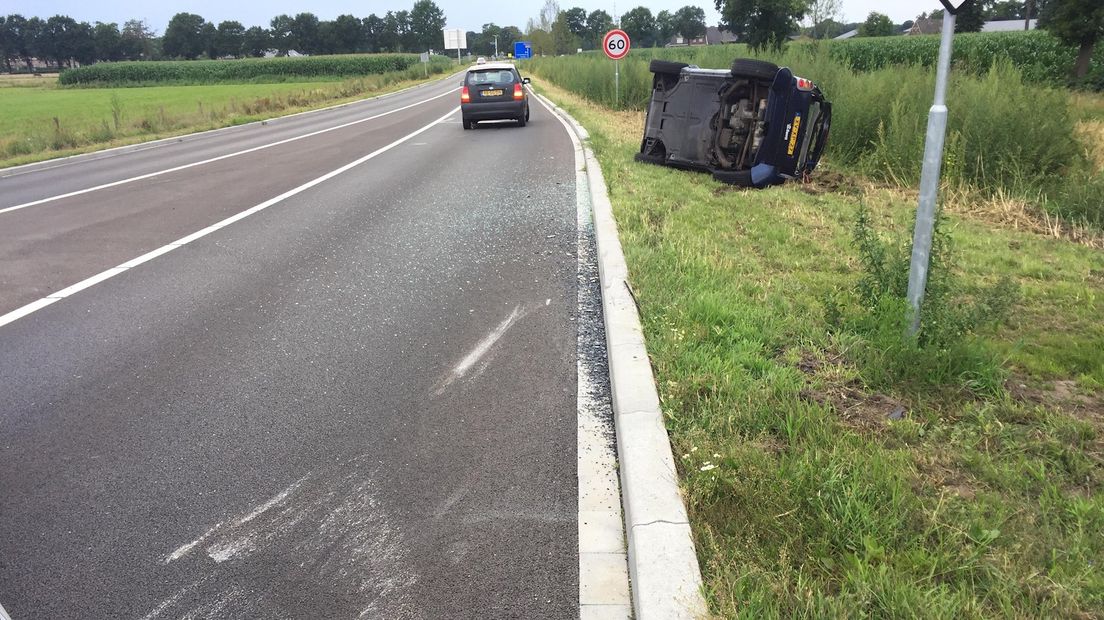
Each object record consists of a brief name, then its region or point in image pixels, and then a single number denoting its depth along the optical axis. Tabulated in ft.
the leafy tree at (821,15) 185.68
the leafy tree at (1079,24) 107.96
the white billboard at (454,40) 384.27
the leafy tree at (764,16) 184.34
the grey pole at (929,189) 11.66
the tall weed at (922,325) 11.84
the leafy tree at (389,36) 501.56
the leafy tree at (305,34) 474.49
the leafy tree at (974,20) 202.37
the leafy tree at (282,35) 470.80
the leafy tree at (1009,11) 308.19
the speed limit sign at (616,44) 66.64
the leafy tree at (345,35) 474.49
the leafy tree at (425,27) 525.34
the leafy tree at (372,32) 493.77
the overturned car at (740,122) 30.32
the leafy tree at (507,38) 574.56
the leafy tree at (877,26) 295.48
